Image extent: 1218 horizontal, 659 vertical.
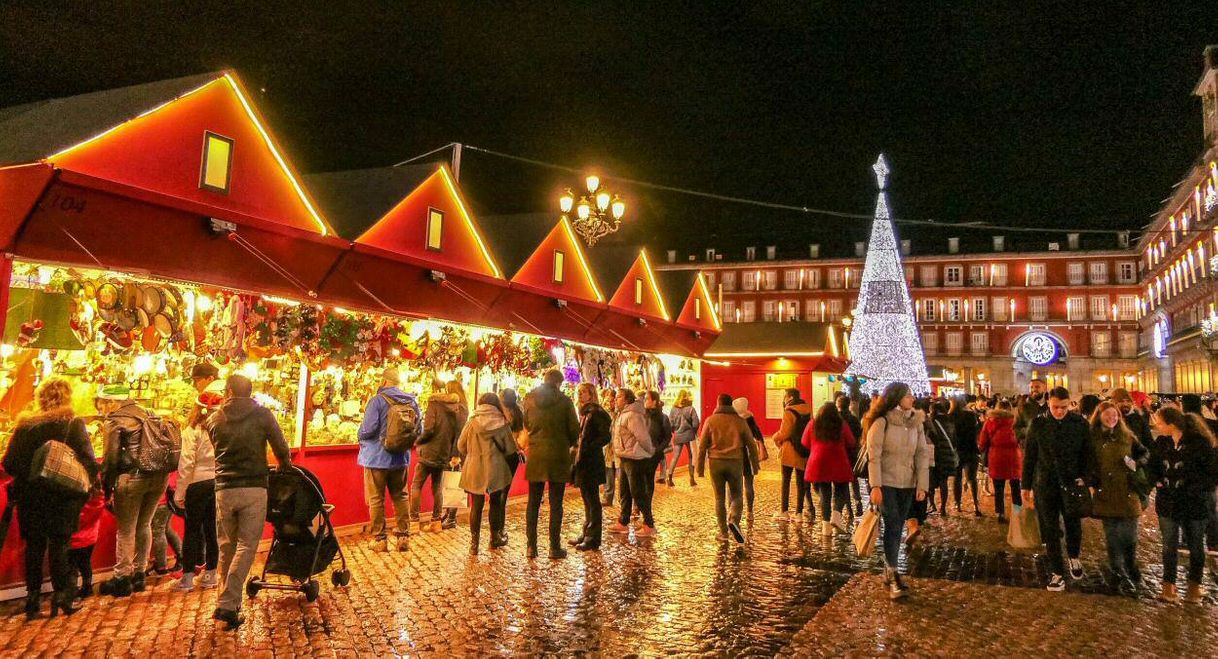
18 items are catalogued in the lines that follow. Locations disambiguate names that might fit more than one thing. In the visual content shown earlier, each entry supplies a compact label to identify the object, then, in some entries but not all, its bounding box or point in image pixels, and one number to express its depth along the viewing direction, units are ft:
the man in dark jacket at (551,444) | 27.84
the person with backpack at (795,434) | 36.63
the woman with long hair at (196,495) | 22.30
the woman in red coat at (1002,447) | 34.71
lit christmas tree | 93.15
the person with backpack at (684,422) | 52.34
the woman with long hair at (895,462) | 23.25
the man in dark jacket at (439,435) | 31.91
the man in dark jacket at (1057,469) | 24.07
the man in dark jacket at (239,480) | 18.78
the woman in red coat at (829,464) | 33.37
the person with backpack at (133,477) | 21.29
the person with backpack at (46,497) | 19.27
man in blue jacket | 29.04
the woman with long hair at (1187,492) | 22.58
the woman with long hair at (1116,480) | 23.29
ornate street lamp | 49.88
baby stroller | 20.94
